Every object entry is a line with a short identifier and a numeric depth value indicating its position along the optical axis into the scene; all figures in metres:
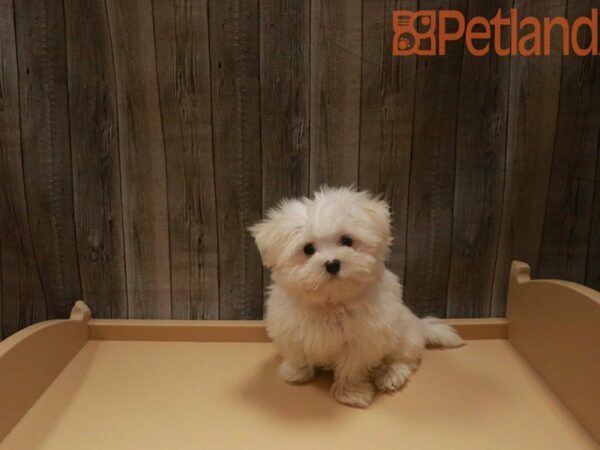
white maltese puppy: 0.40
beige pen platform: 0.39
